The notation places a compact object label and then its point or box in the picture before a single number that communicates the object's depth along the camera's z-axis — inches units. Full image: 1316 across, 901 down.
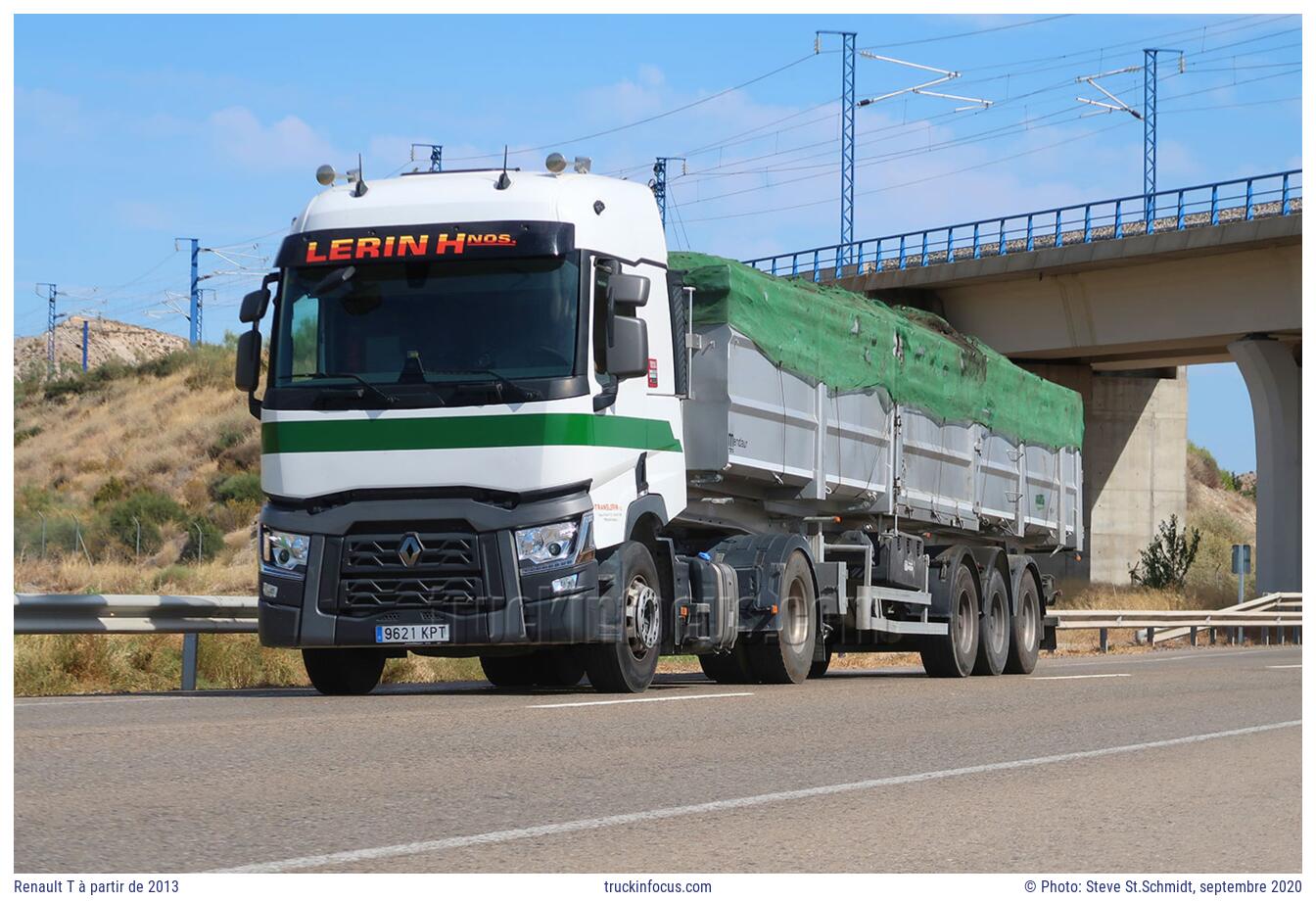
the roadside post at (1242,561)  1692.9
